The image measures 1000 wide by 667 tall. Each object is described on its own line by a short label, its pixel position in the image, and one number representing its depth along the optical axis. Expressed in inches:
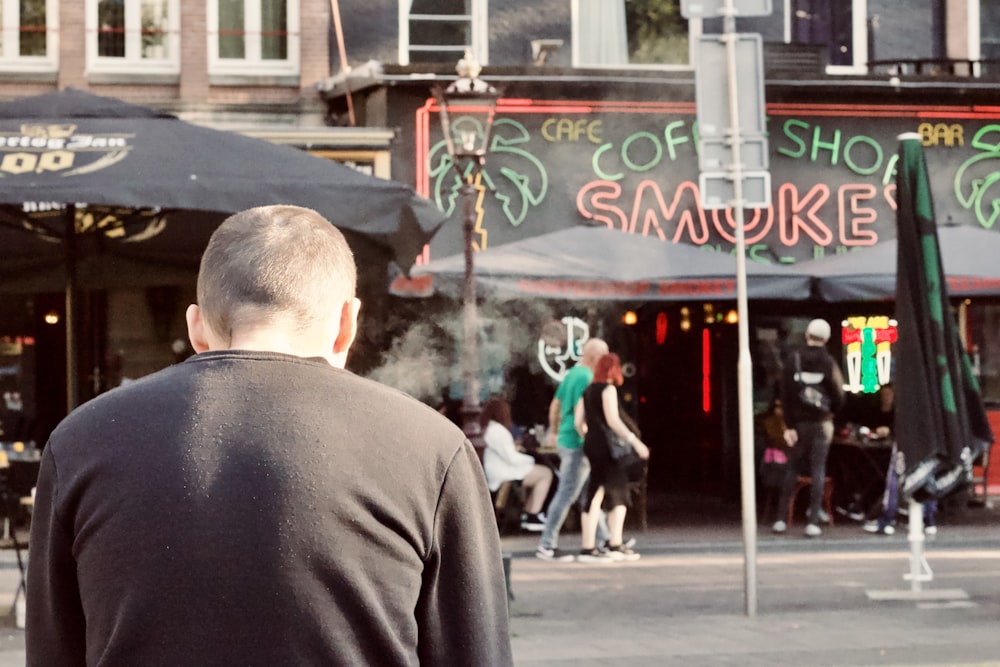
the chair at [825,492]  592.9
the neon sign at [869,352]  680.4
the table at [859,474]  615.1
